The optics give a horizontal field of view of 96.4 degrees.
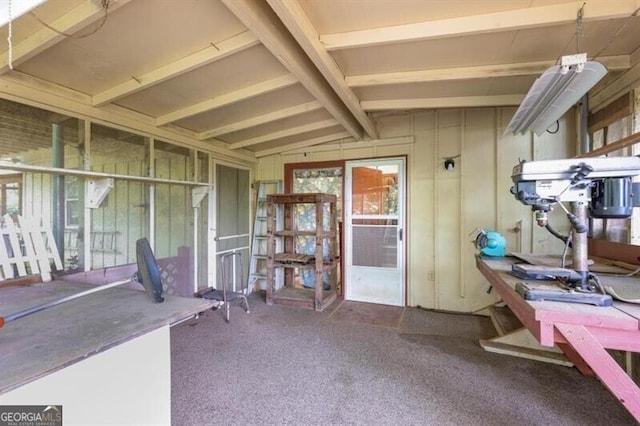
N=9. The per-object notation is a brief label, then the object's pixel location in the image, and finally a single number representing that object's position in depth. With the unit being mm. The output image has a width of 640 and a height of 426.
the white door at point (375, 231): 3996
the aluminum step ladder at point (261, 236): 4523
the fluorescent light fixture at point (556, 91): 1507
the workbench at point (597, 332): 965
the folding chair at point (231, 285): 3637
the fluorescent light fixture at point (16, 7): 893
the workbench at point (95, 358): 980
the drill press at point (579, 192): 1293
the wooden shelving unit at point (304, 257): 3770
